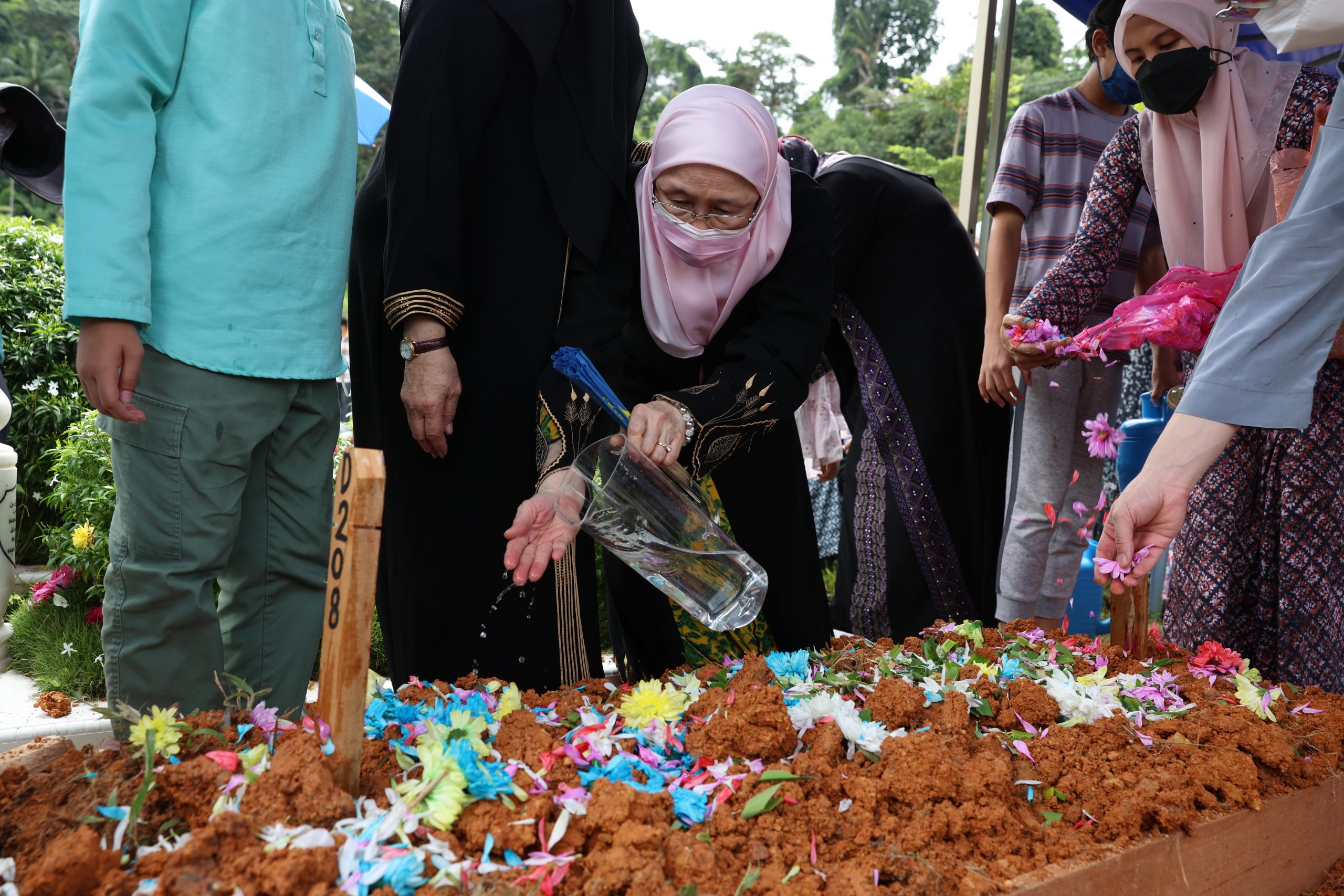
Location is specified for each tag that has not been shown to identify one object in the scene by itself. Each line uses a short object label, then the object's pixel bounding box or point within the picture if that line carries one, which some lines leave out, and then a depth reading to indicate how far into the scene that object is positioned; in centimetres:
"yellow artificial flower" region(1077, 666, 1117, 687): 139
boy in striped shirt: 263
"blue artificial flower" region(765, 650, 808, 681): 139
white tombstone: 263
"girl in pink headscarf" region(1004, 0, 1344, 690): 157
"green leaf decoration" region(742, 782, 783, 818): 94
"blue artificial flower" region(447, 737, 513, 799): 91
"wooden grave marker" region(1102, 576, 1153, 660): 153
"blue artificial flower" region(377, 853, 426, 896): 78
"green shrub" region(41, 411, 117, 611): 292
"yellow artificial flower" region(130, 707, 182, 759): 94
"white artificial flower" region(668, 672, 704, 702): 130
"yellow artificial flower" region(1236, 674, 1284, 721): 134
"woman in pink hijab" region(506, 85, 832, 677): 166
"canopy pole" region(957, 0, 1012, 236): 395
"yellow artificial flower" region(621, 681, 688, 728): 118
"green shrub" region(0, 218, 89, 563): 387
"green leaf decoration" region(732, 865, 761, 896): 83
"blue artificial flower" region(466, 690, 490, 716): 118
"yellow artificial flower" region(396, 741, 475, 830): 88
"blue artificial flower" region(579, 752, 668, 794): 99
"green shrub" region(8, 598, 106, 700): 263
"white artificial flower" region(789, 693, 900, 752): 111
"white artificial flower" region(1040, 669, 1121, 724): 127
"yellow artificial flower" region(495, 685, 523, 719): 121
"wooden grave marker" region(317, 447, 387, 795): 86
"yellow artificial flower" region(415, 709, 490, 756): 100
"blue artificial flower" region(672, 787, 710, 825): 94
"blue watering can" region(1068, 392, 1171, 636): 320
